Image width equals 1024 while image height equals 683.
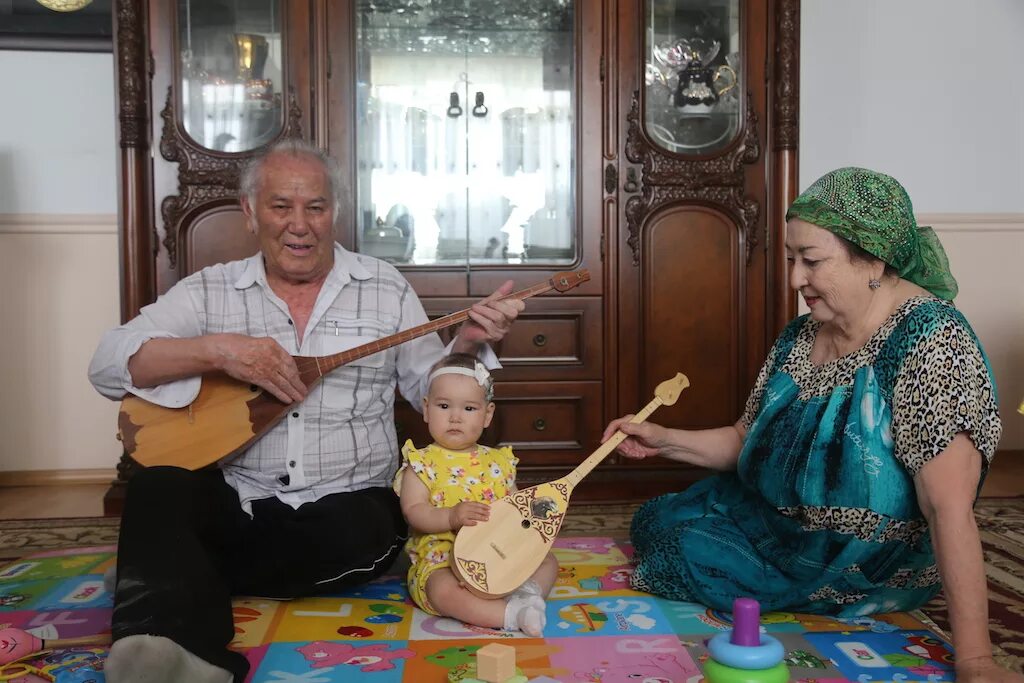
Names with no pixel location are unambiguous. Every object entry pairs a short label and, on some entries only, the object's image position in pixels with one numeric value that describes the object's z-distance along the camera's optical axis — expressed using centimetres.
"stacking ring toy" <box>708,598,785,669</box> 132
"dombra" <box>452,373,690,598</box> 179
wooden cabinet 306
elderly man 193
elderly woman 159
